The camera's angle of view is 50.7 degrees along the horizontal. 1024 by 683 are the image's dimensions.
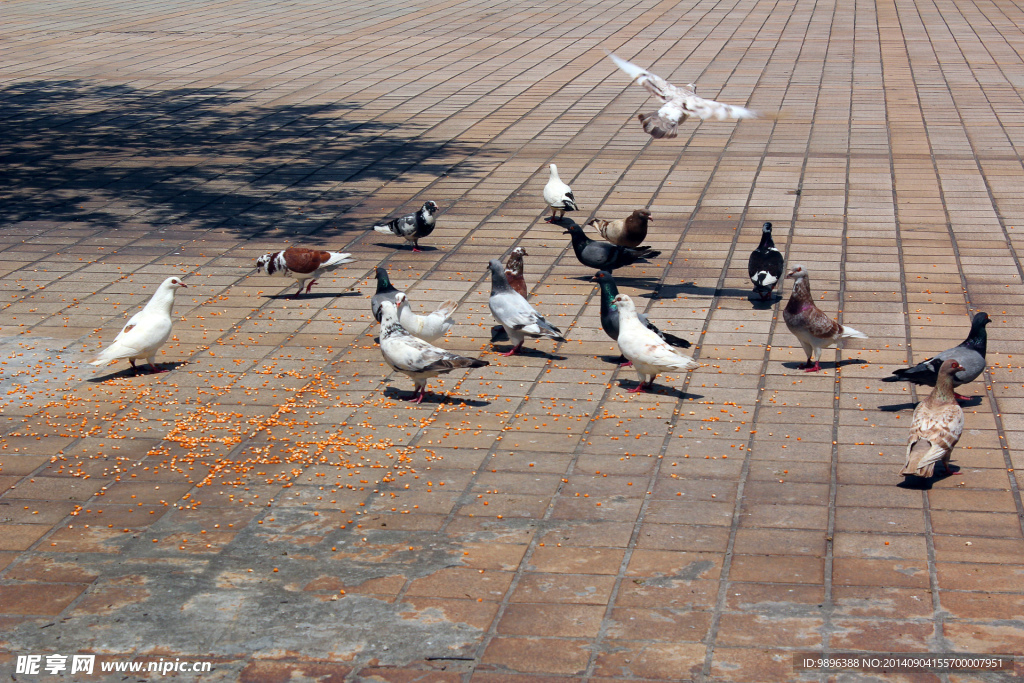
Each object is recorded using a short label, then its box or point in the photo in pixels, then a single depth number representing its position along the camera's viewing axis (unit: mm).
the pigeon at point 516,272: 10281
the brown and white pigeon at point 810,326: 8891
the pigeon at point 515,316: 9234
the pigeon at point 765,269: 10477
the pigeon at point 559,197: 13062
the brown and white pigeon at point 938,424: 6809
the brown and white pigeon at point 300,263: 10977
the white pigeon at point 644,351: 8406
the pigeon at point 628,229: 11688
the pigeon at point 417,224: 12164
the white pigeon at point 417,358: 8406
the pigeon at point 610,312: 9094
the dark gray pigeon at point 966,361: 8062
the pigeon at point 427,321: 9133
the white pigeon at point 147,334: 8852
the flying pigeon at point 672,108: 10766
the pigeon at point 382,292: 9680
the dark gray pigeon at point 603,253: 11352
